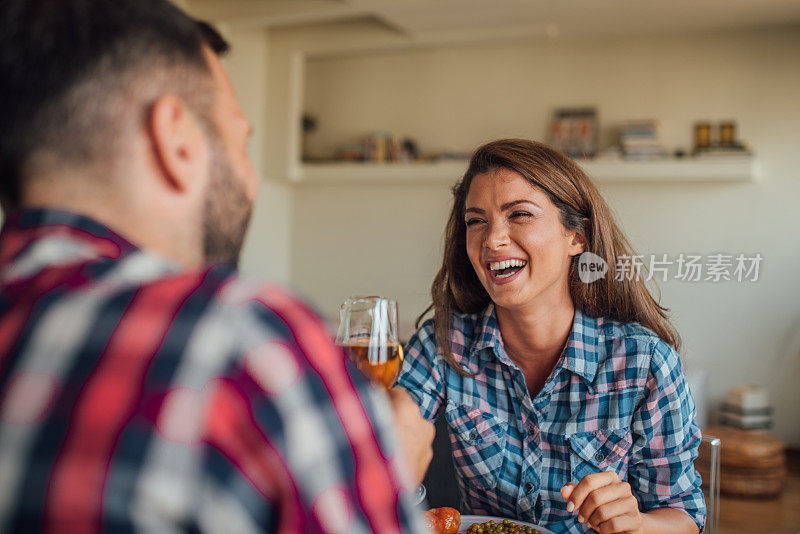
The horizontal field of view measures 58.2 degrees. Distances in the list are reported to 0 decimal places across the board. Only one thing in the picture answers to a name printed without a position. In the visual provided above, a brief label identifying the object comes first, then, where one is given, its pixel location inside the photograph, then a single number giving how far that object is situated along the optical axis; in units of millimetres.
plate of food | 1086
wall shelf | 4496
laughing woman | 1369
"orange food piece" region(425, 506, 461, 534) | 1085
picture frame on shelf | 4922
